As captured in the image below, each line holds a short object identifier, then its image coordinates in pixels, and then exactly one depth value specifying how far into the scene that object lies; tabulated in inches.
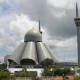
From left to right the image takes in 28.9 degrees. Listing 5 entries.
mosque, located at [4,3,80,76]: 2001.4
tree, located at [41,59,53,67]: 1912.2
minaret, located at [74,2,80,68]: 2316.7
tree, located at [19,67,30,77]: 1484.5
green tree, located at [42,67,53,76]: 1574.6
